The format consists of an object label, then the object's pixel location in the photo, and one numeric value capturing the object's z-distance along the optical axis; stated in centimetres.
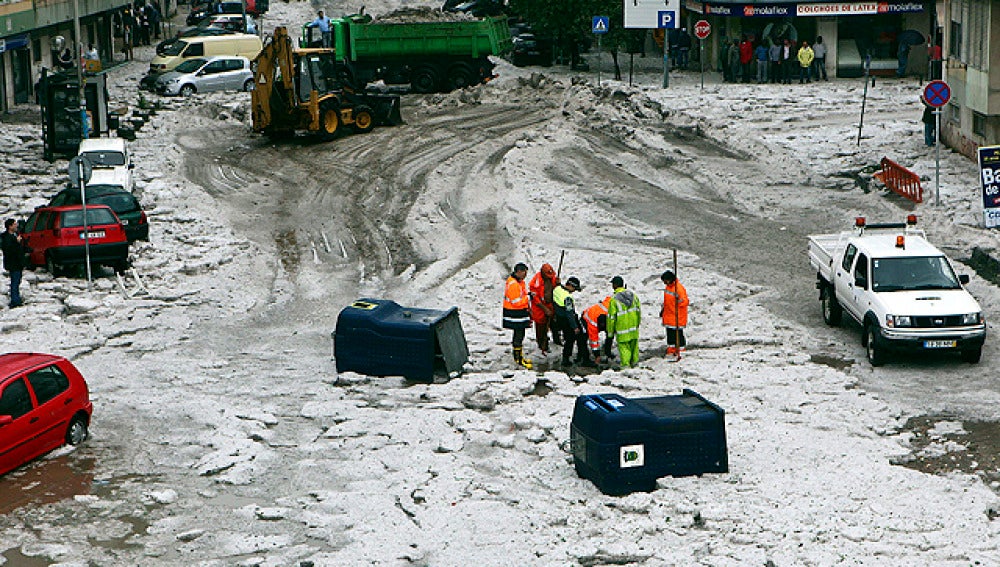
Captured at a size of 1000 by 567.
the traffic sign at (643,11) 4888
